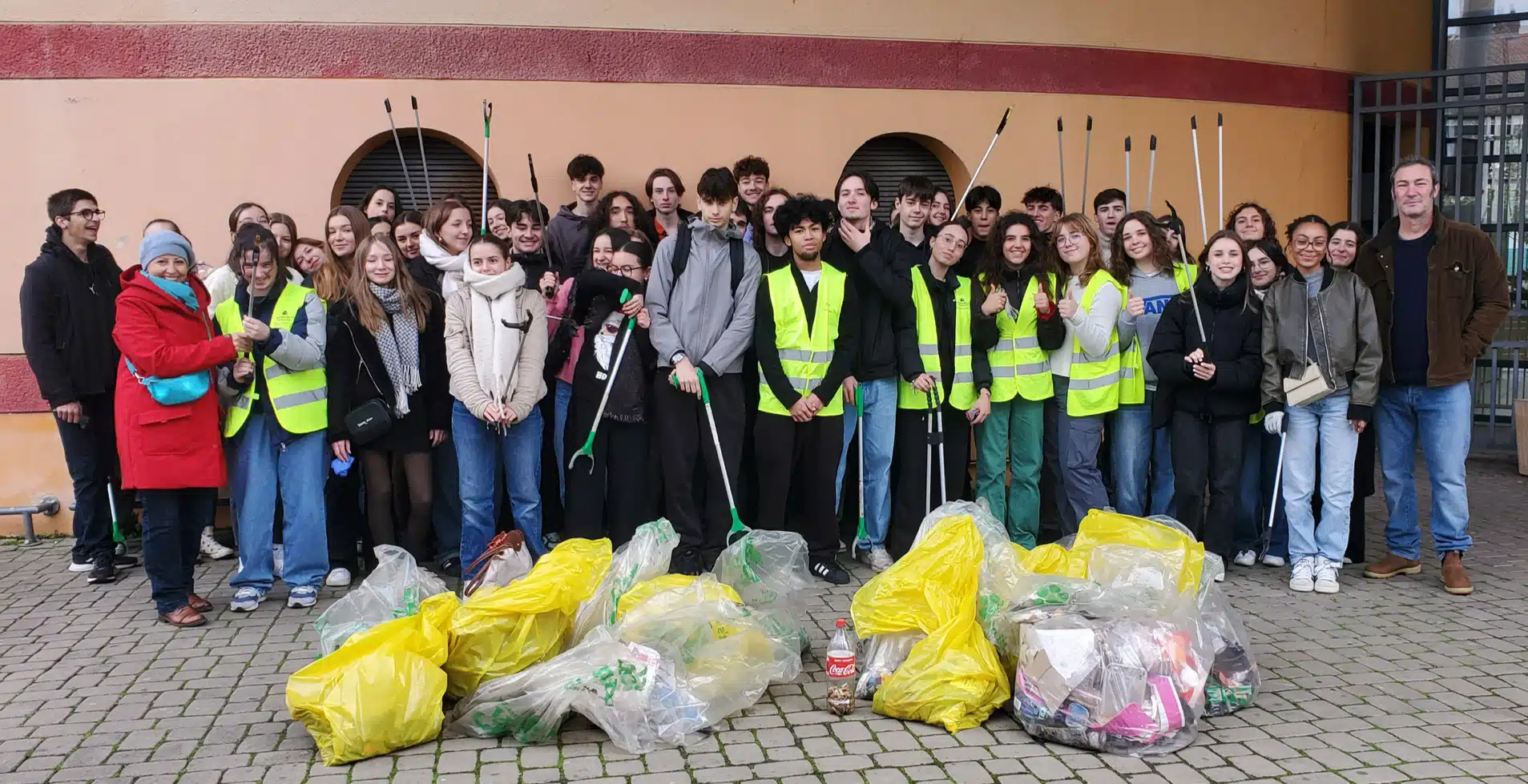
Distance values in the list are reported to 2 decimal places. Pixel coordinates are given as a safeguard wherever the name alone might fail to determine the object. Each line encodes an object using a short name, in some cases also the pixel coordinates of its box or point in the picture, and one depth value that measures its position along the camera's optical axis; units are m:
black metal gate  9.09
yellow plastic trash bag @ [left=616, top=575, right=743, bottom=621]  4.40
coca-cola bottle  4.21
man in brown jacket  5.78
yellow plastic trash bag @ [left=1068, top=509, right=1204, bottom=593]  4.36
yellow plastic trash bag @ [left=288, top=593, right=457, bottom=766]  3.82
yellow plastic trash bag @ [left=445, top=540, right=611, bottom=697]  4.12
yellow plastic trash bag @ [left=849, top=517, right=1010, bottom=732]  4.09
